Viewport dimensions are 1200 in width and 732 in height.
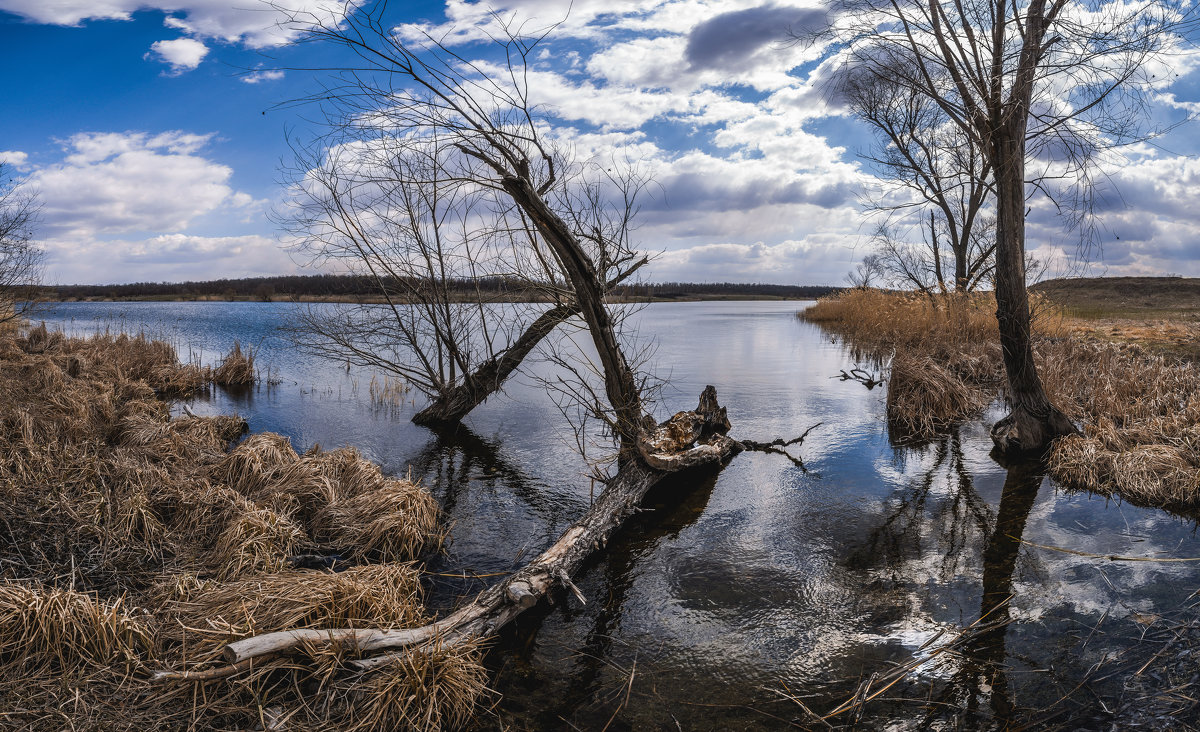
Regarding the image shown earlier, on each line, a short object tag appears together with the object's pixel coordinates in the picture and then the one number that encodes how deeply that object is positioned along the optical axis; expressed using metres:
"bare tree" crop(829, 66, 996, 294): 16.00
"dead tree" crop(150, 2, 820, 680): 3.58
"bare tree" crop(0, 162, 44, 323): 12.41
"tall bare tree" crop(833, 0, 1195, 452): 7.48
